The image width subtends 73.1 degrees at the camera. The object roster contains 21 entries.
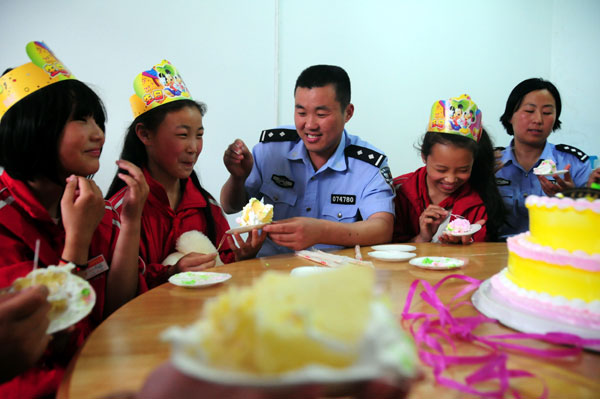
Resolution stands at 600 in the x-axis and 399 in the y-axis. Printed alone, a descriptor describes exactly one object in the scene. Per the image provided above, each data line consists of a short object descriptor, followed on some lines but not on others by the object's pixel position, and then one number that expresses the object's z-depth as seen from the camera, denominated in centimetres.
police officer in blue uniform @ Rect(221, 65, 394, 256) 209
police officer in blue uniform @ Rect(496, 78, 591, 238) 281
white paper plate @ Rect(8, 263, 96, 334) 74
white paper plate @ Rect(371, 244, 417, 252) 168
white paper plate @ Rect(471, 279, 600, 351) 79
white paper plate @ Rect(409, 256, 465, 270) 133
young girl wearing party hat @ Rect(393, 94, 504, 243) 216
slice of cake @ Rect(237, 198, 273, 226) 159
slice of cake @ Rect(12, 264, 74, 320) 77
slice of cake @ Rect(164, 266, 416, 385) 34
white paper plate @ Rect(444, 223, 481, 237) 183
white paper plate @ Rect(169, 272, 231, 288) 115
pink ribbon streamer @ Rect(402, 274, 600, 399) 63
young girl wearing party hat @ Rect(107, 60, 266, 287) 171
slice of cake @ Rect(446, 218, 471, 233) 186
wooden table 63
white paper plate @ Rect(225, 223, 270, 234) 150
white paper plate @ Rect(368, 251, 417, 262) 146
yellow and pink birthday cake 83
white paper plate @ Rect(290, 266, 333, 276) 124
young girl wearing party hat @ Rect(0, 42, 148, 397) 112
